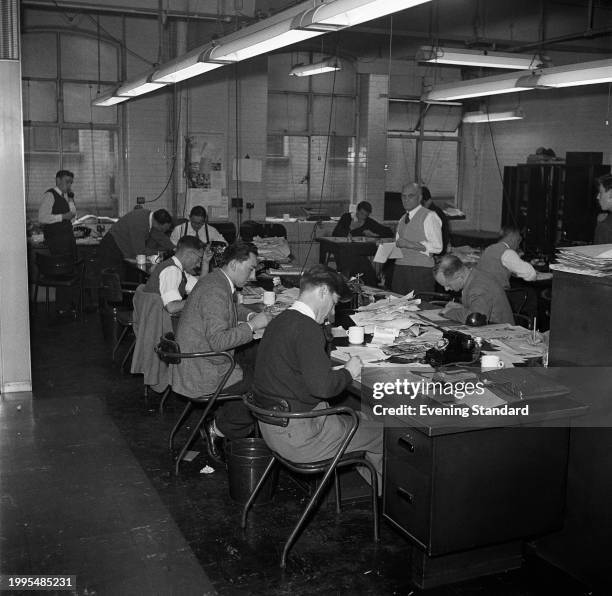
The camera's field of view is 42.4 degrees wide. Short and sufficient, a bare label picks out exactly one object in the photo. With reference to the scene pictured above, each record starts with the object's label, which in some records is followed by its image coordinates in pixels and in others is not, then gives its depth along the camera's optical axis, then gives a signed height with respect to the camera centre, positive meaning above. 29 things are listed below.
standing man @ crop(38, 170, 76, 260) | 9.30 -0.57
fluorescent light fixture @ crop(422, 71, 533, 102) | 7.59 +0.92
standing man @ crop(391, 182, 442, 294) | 7.05 -0.58
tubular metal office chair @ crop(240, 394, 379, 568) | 3.42 -1.26
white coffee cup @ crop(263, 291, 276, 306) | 5.59 -0.88
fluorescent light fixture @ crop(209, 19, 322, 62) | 4.79 +0.85
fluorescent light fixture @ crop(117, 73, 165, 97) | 8.00 +0.88
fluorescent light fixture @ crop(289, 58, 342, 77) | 9.64 +1.36
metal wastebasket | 4.10 -1.52
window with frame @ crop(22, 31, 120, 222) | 10.77 +0.70
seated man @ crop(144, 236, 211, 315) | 5.58 -0.73
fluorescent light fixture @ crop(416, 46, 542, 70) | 6.96 +1.08
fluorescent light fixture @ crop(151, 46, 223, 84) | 6.22 +0.88
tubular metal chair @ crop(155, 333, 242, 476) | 4.42 -1.15
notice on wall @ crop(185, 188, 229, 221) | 11.34 -0.42
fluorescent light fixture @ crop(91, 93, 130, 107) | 9.55 +0.86
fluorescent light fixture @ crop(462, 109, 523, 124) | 11.92 +0.98
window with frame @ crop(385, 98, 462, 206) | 13.88 +0.57
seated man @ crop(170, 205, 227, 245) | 8.71 -0.65
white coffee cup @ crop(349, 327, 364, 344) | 4.40 -0.88
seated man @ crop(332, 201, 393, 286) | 10.61 -0.67
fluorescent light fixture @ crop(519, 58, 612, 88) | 6.38 +0.90
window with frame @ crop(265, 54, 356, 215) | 12.79 +0.66
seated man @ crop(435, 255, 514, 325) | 4.95 -0.71
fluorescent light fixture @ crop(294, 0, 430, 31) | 3.78 +0.82
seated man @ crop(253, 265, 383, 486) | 3.46 -0.88
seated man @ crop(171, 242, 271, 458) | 4.53 -0.92
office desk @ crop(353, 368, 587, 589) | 3.14 -1.25
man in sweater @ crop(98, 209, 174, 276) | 8.80 -0.78
